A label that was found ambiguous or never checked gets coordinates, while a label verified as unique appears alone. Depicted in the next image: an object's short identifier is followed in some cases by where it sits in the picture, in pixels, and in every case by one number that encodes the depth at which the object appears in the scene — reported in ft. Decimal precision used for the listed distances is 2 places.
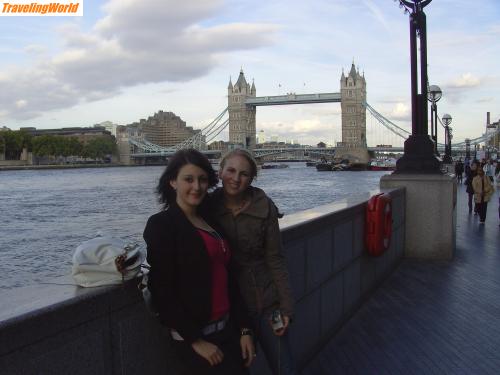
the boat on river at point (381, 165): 220.04
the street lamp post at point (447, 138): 67.86
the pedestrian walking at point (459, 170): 73.87
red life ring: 12.95
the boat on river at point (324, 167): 226.58
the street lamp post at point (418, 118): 19.95
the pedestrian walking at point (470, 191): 34.34
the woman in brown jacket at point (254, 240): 5.82
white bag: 4.77
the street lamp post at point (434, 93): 49.00
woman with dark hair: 4.85
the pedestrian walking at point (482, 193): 28.71
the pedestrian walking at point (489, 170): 61.83
